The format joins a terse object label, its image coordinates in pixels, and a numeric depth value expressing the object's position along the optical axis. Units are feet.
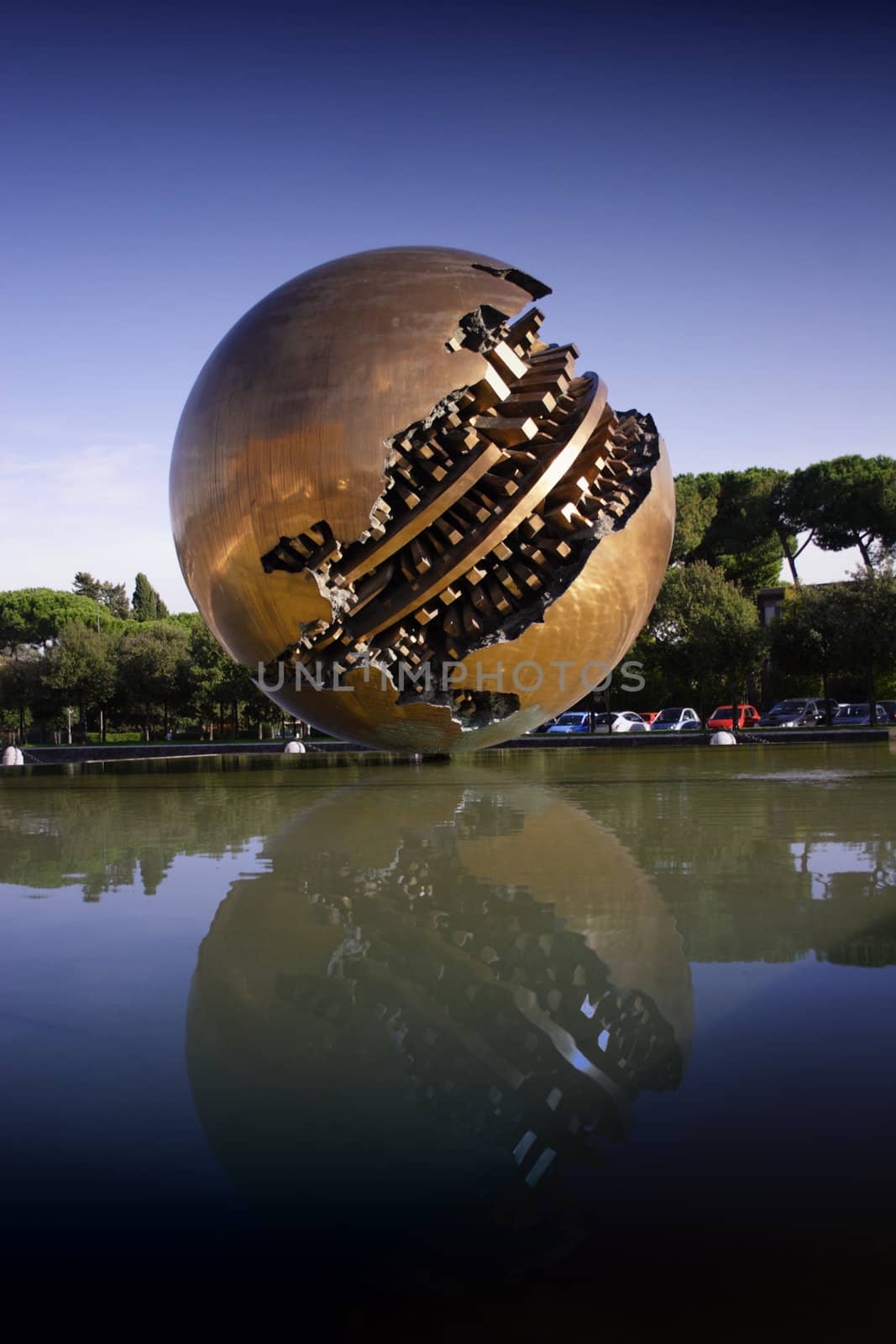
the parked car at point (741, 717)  120.98
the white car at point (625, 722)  119.34
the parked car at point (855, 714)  132.98
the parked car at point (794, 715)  125.29
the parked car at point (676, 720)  128.06
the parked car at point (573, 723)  119.44
